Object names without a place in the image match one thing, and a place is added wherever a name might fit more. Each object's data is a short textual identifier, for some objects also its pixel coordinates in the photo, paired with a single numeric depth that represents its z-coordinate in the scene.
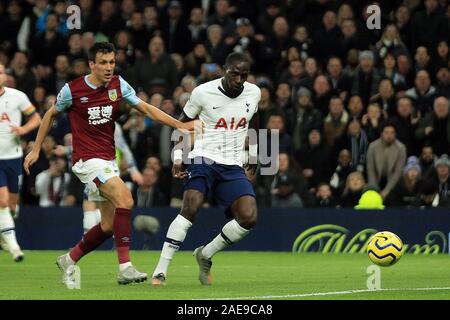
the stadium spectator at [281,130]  21.05
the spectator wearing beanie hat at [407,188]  20.36
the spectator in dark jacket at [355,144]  20.98
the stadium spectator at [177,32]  23.84
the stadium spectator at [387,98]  21.18
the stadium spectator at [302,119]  21.42
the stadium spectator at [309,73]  22.14
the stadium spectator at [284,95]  21.95
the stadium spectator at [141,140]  21.84
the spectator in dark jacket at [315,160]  21.19
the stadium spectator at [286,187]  20.64
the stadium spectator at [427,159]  20.53
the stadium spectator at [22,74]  23.19
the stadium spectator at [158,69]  22.94
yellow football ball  12.56
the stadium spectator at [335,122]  21.25
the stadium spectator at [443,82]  21.39
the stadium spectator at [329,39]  22.98
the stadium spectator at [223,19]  23.49
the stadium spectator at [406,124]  20.92
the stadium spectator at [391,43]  22.23
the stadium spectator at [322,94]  21.88
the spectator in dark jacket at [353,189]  20.36
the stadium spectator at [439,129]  20.81
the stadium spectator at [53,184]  21.48
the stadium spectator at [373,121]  20.92
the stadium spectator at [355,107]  21.31
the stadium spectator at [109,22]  24.34
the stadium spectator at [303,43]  23.02
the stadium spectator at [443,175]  20.05
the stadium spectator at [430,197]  20.12
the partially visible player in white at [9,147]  16.83
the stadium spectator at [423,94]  21.39
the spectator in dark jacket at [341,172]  20.84
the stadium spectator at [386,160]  20.38
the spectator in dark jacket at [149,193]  21.16
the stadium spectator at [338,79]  22.00
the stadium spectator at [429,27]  22.62
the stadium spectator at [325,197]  20.64
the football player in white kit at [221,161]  12.98
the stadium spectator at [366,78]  21.80
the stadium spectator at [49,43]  24.17
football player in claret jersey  12.82
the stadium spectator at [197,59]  23.22
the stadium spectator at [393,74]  21.75
